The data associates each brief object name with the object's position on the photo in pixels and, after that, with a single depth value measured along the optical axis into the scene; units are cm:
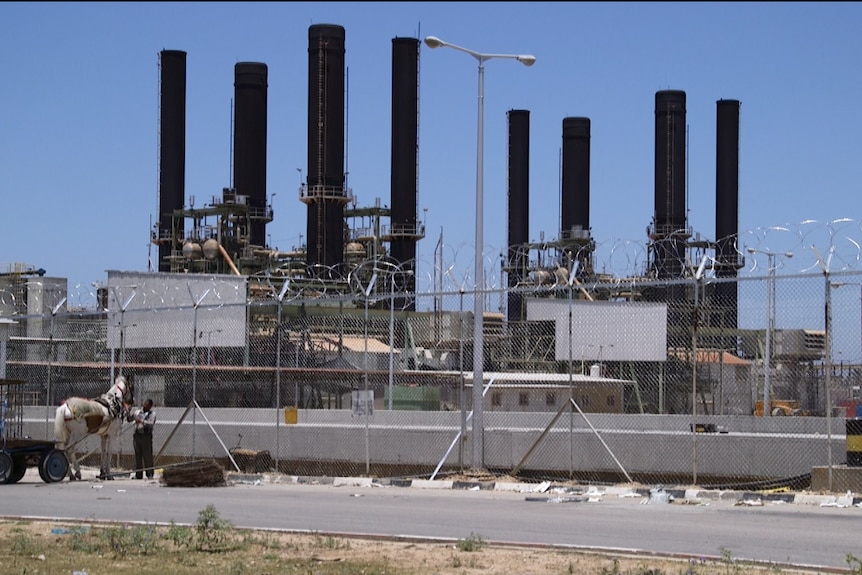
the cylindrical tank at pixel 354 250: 7125
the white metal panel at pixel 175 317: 3809
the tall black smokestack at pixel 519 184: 7844
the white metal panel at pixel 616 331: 3562
